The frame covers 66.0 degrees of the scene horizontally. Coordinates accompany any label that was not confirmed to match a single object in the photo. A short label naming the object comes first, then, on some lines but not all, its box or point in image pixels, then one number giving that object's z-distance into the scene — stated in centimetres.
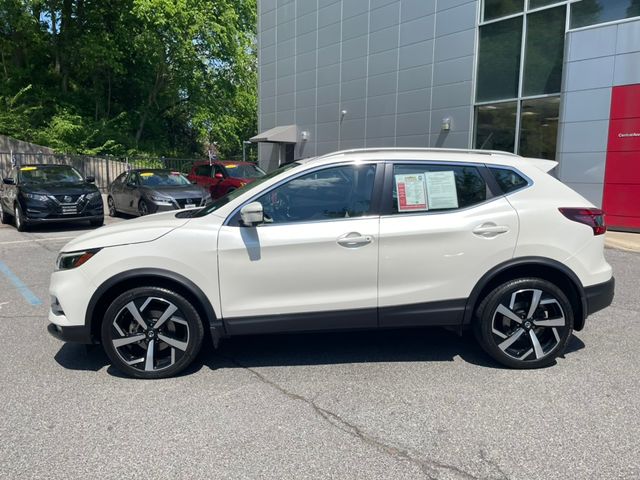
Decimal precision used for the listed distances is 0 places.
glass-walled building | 1191
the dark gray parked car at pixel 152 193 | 1235
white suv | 366
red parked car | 1520
